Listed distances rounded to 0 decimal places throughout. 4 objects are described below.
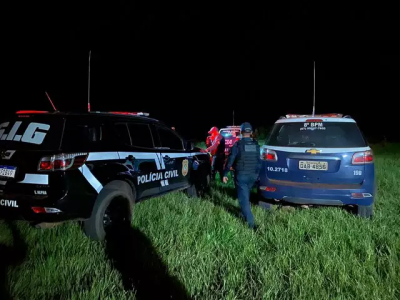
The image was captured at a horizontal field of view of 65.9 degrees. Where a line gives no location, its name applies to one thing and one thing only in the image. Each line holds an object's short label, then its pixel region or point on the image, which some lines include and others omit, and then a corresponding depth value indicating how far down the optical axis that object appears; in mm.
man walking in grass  4586
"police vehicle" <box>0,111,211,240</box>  3334
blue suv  4523
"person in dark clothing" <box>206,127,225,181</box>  8586
